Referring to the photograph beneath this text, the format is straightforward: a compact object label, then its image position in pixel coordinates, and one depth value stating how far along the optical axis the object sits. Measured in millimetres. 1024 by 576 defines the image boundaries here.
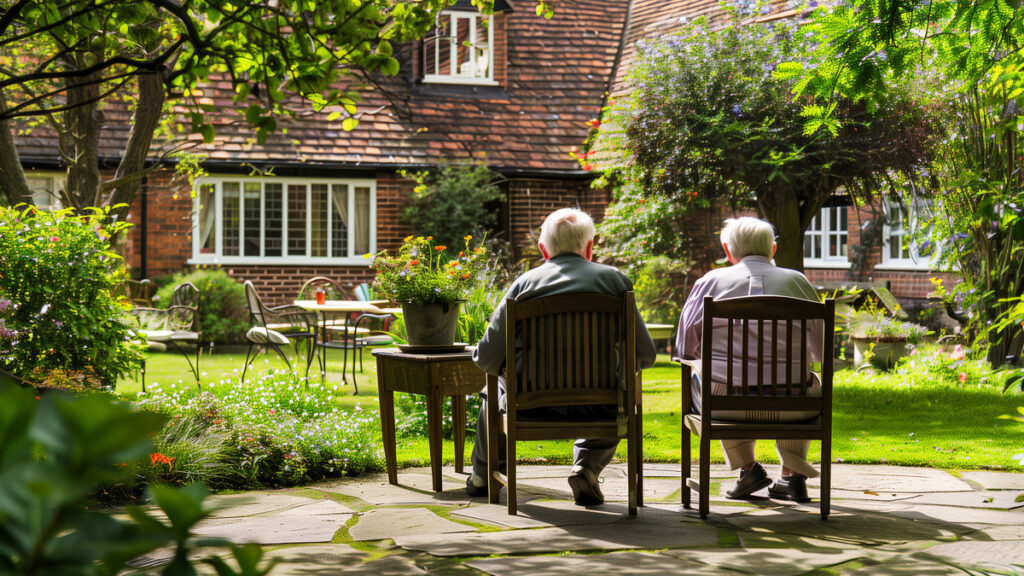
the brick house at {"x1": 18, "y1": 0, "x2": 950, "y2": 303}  15336
